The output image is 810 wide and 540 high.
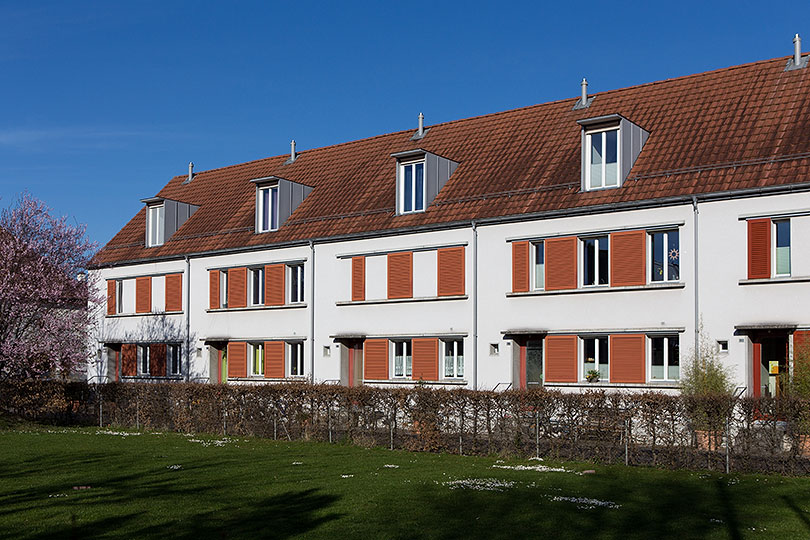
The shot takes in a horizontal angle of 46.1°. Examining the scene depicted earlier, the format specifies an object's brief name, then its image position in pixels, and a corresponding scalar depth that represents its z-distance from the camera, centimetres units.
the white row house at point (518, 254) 2330
